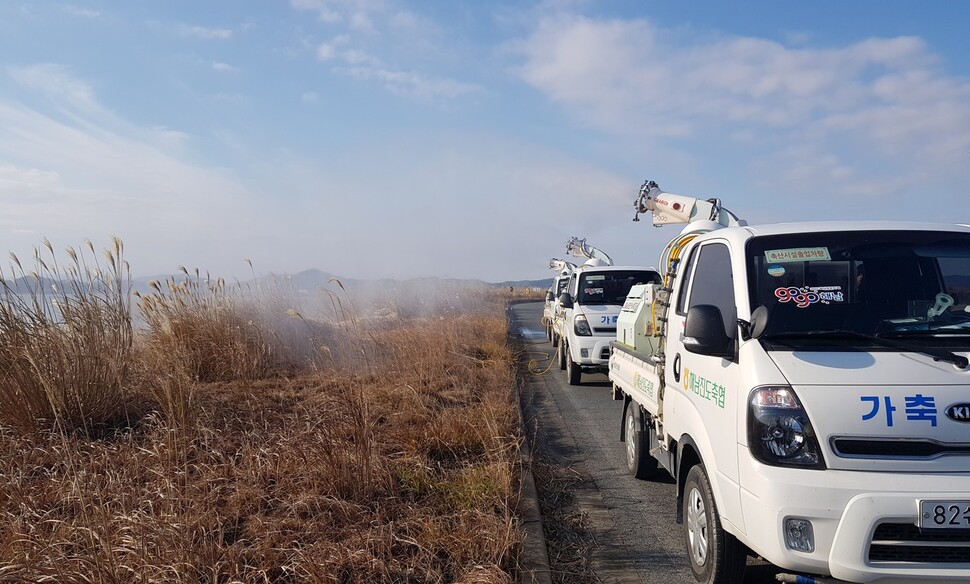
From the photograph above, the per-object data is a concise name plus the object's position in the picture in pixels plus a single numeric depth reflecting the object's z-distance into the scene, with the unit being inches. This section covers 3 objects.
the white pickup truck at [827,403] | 109.5
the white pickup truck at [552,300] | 722.8
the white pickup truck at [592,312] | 426.3
